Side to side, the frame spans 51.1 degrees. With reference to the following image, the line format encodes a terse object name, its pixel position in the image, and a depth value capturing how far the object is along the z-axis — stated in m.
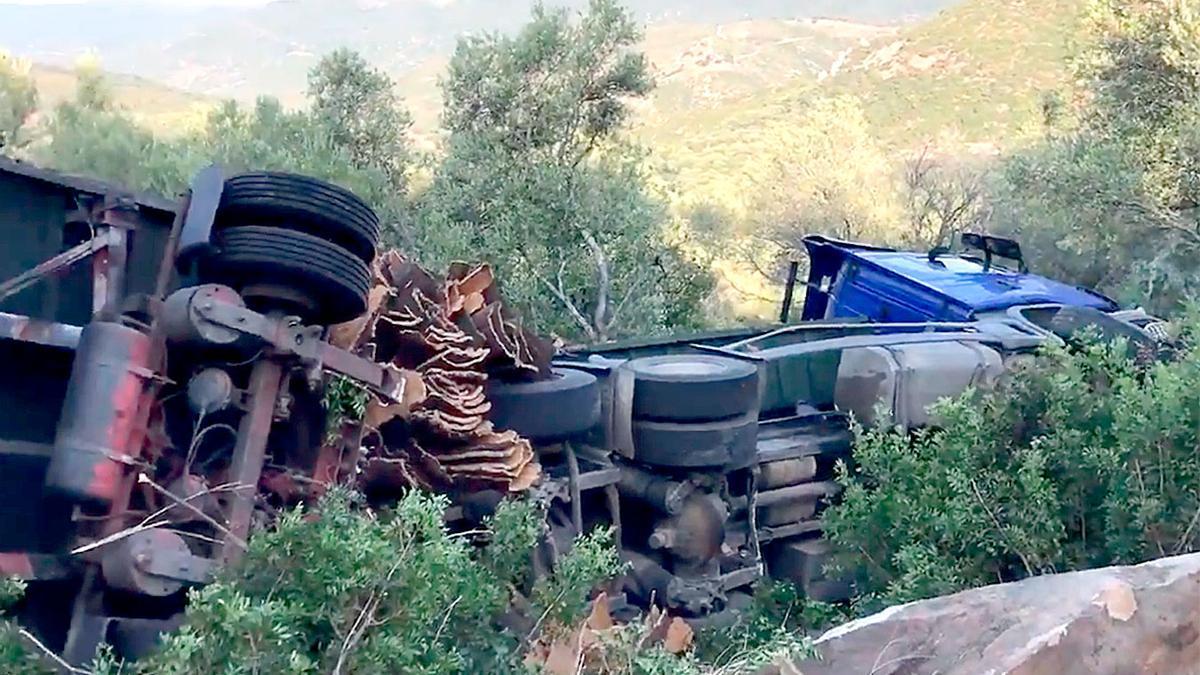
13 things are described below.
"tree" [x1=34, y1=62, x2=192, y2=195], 15.09
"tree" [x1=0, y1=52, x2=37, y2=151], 20.06
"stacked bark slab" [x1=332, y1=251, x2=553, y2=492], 4.81
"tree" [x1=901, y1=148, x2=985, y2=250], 19.89
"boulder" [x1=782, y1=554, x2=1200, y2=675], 3.36
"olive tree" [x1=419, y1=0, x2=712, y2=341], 11.57
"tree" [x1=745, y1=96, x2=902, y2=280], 24.22
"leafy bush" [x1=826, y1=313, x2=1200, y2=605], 4.71
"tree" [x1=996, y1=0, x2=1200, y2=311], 12.54
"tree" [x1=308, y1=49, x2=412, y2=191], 14.45
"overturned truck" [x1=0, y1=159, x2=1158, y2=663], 3.88
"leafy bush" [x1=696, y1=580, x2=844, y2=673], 4.74
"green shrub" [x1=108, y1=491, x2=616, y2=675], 3.12
